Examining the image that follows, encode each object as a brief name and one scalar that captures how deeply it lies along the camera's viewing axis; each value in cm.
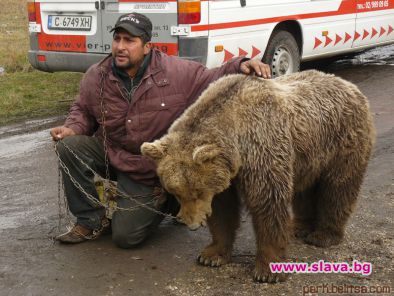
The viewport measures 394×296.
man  509
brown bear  428
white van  830
